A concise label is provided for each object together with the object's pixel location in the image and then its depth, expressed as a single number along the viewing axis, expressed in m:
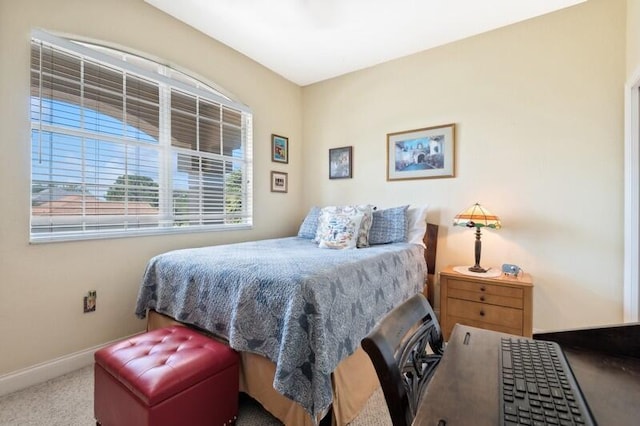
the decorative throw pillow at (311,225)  3.05
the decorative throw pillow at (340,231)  2.46
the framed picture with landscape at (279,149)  3.47
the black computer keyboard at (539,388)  0.52
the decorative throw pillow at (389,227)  2.64
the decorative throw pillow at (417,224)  2.66
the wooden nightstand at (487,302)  2.10
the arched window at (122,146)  1.87
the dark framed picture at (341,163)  3.44
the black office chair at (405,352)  0.61
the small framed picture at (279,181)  3.47
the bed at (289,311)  1.26
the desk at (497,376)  0.54
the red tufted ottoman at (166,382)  1.15
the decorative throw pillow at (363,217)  2.58
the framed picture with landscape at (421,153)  2.80
